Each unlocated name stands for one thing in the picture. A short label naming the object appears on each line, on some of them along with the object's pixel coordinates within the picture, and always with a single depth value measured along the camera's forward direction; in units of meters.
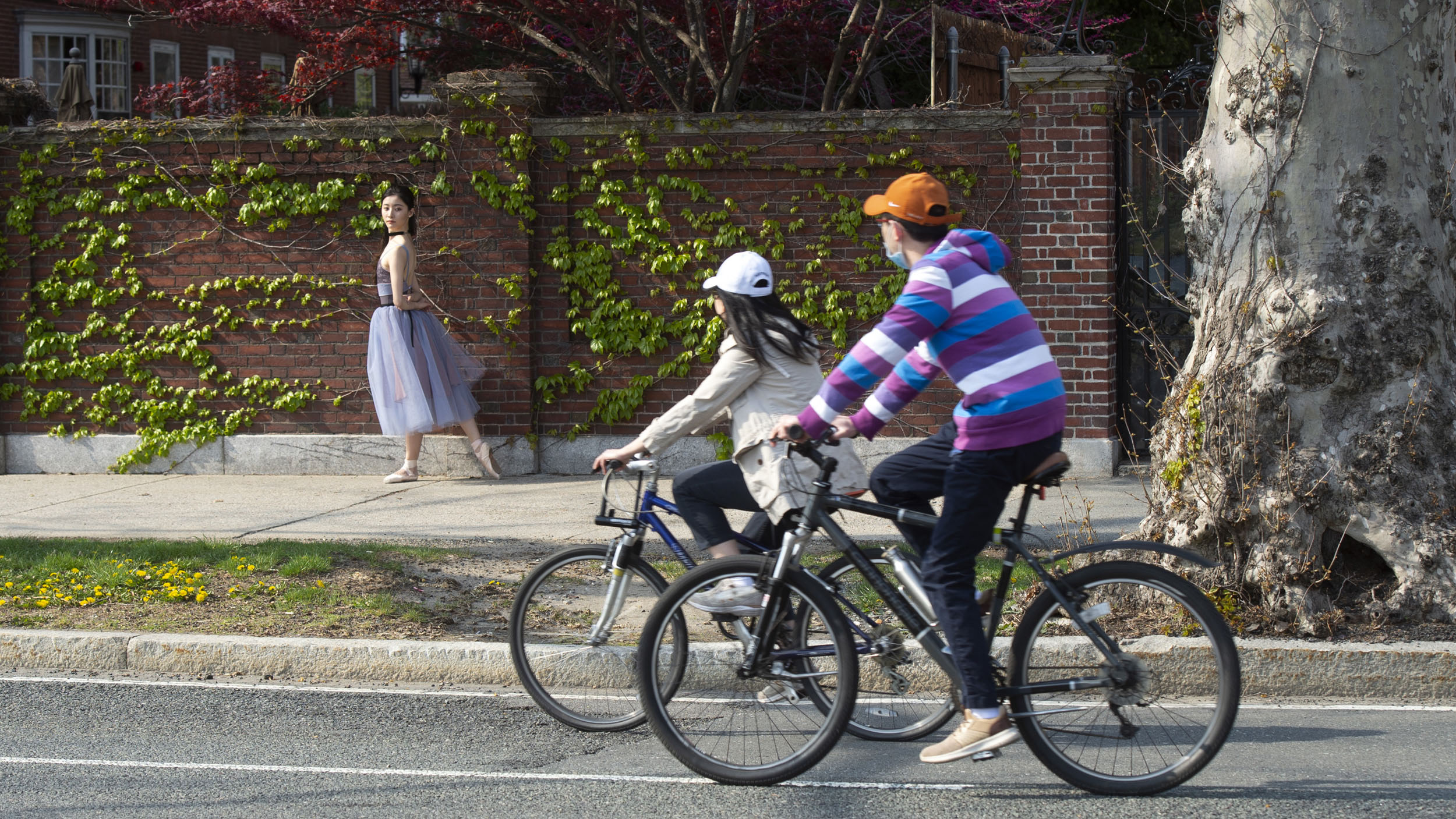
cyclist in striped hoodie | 8.45
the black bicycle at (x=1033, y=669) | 8.54
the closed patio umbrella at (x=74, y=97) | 22.34
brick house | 41.47
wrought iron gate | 19.92
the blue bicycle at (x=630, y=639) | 9.20
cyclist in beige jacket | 9.61
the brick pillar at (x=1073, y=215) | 19.34
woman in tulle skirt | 19.95
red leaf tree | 23.16
